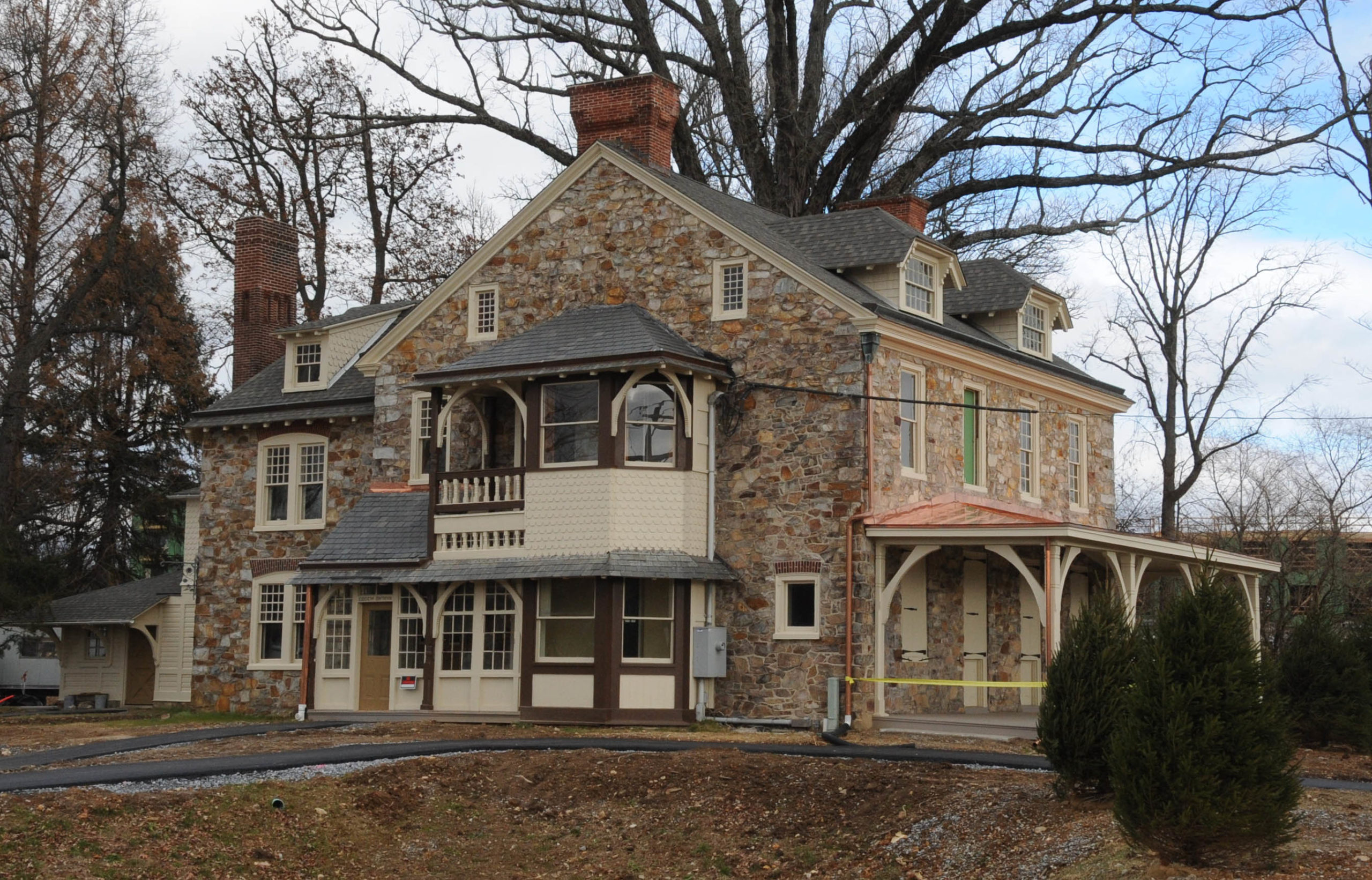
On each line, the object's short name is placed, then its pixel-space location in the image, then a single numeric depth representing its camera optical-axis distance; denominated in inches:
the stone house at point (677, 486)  914.7
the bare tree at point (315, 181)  1673.2
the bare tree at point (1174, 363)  1553.9
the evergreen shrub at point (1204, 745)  455.8
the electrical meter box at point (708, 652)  921.5
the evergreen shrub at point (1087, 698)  559.8
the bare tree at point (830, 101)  1481.3
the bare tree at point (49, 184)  1478.8
